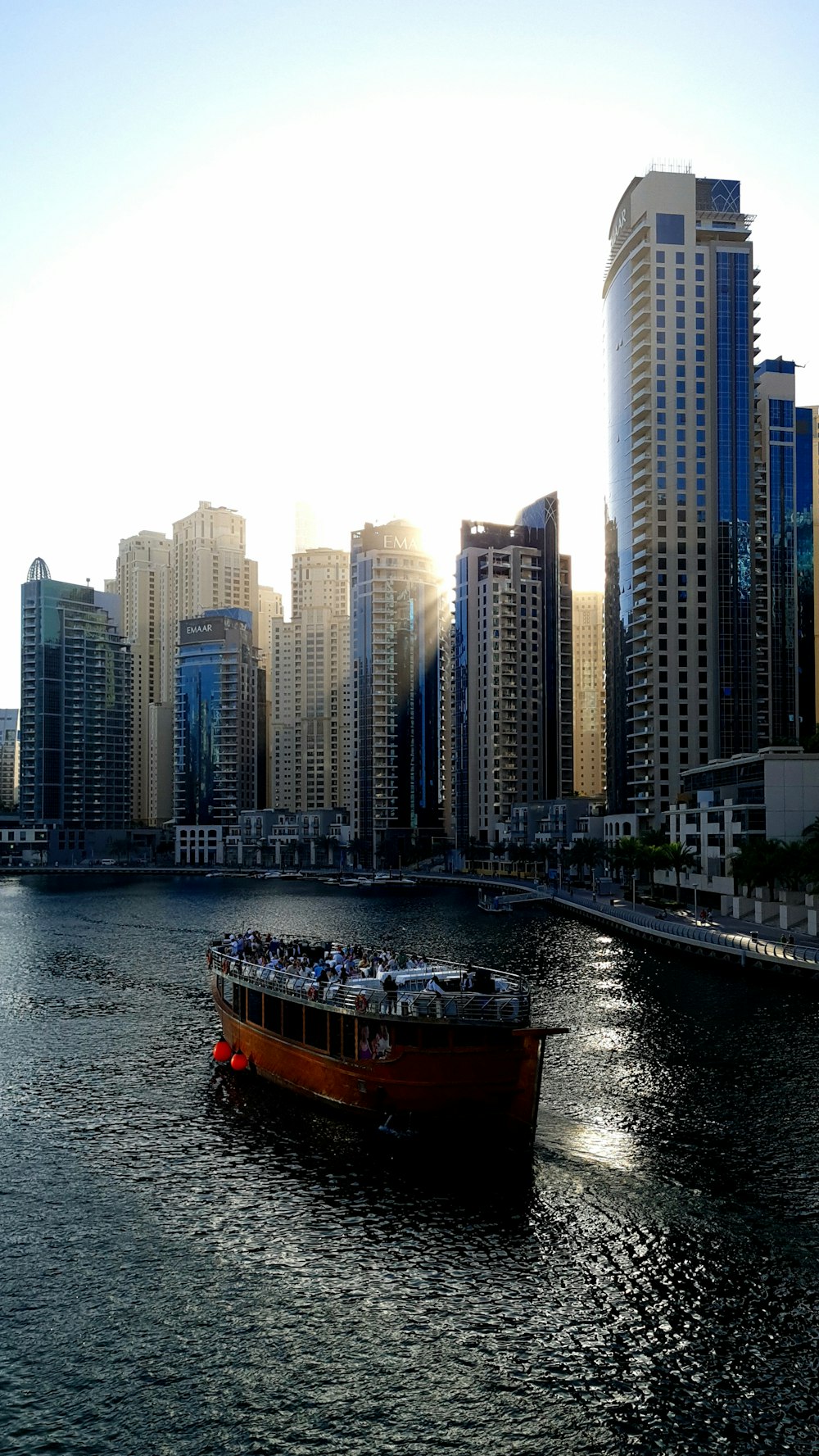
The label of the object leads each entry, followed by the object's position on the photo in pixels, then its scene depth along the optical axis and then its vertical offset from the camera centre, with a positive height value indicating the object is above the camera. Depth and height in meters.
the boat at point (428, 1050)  37.00 -8.51
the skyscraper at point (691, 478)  162.12 +47.44
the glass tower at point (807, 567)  183.06 +39.62
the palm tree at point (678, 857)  115.31 -5.78
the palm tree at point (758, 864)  89.62 -5.12
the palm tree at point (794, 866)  83.19 -4.92
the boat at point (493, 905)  134.62 -12.81
